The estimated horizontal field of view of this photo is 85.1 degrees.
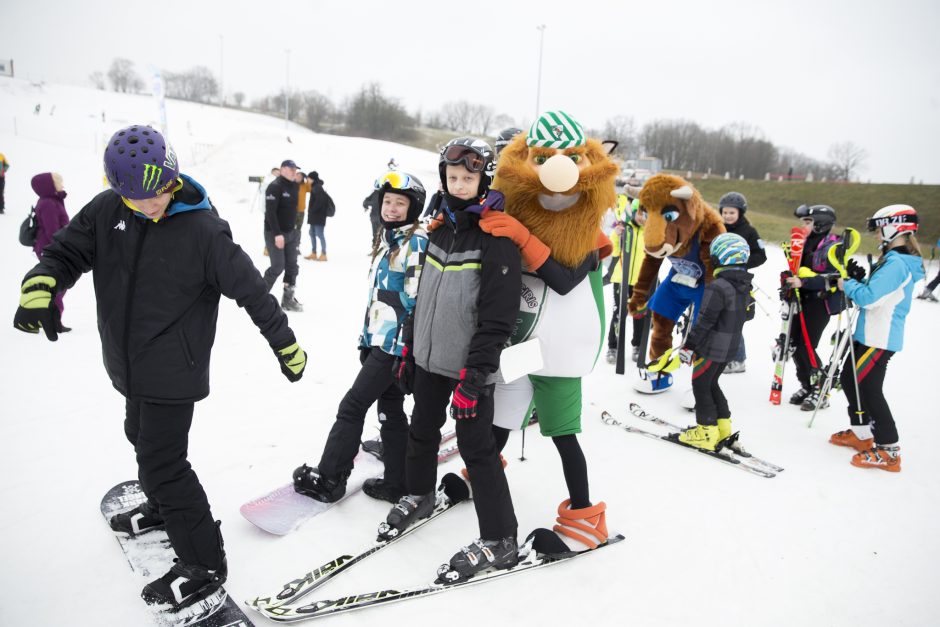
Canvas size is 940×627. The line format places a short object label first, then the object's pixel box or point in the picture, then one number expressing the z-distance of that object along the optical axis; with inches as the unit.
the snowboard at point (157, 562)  83.4
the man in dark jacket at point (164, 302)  78.5
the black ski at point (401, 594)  84.4
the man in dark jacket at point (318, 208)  436.8
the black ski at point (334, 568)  87.3
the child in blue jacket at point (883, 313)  144.3
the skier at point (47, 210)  218.2
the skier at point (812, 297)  184.4
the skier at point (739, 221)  205.8
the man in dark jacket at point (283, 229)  270.5
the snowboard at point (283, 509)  106.3
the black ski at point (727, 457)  143.5
